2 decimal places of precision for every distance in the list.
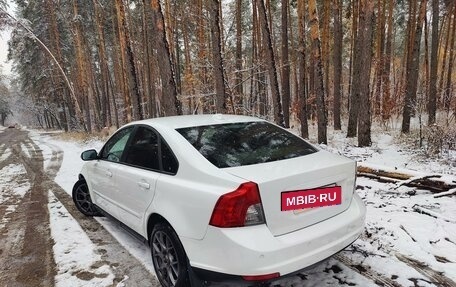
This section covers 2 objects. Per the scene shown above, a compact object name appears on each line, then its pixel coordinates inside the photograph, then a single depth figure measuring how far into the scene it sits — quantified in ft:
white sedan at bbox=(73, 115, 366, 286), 7.52
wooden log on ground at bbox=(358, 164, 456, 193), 15.35
